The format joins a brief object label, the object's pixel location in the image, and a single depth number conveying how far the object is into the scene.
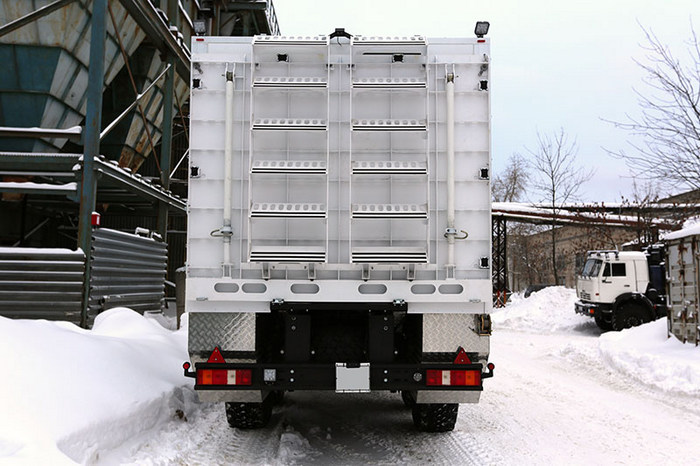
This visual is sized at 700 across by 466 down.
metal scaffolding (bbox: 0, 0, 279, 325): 9.18
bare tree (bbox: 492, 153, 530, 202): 52.34
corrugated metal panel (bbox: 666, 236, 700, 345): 10.72
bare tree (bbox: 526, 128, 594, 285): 33.41
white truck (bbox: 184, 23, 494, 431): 4.84
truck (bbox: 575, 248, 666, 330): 17.72
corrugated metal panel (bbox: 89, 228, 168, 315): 9.68
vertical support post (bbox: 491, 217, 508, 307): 28.66
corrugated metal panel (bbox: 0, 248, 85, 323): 8.80
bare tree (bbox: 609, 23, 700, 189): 12.90
